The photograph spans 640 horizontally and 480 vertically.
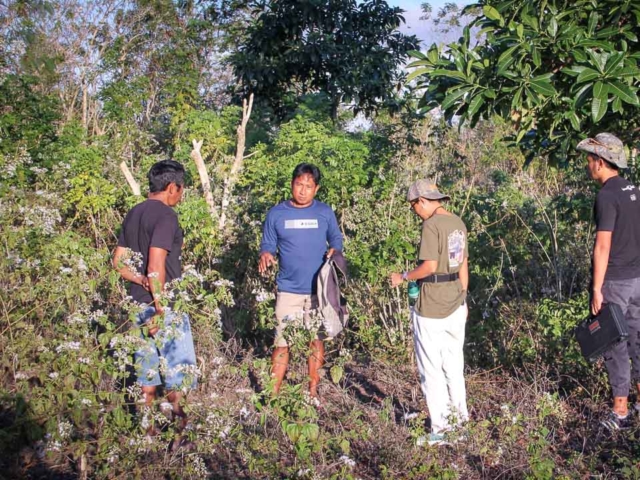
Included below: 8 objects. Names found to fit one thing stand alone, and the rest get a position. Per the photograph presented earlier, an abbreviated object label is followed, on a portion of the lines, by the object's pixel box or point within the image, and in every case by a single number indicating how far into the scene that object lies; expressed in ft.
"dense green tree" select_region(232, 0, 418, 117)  26.76
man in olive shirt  13.21
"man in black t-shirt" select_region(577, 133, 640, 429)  13.12
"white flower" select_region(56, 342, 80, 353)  10.75
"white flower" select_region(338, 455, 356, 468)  9.99
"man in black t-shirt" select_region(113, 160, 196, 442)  12.44
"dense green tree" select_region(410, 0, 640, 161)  12.11
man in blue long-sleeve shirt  15.61
